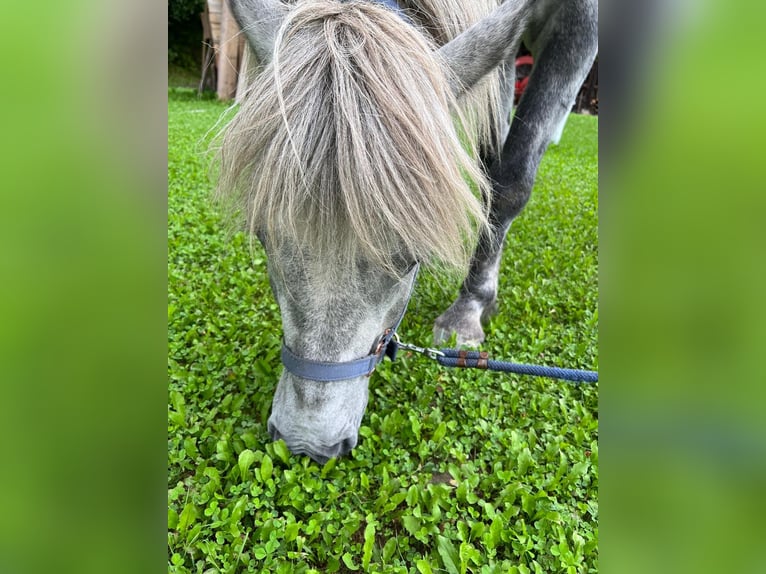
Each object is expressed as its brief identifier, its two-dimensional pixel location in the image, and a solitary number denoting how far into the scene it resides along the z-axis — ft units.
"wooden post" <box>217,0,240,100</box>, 38.59
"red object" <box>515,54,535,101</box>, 34.69
